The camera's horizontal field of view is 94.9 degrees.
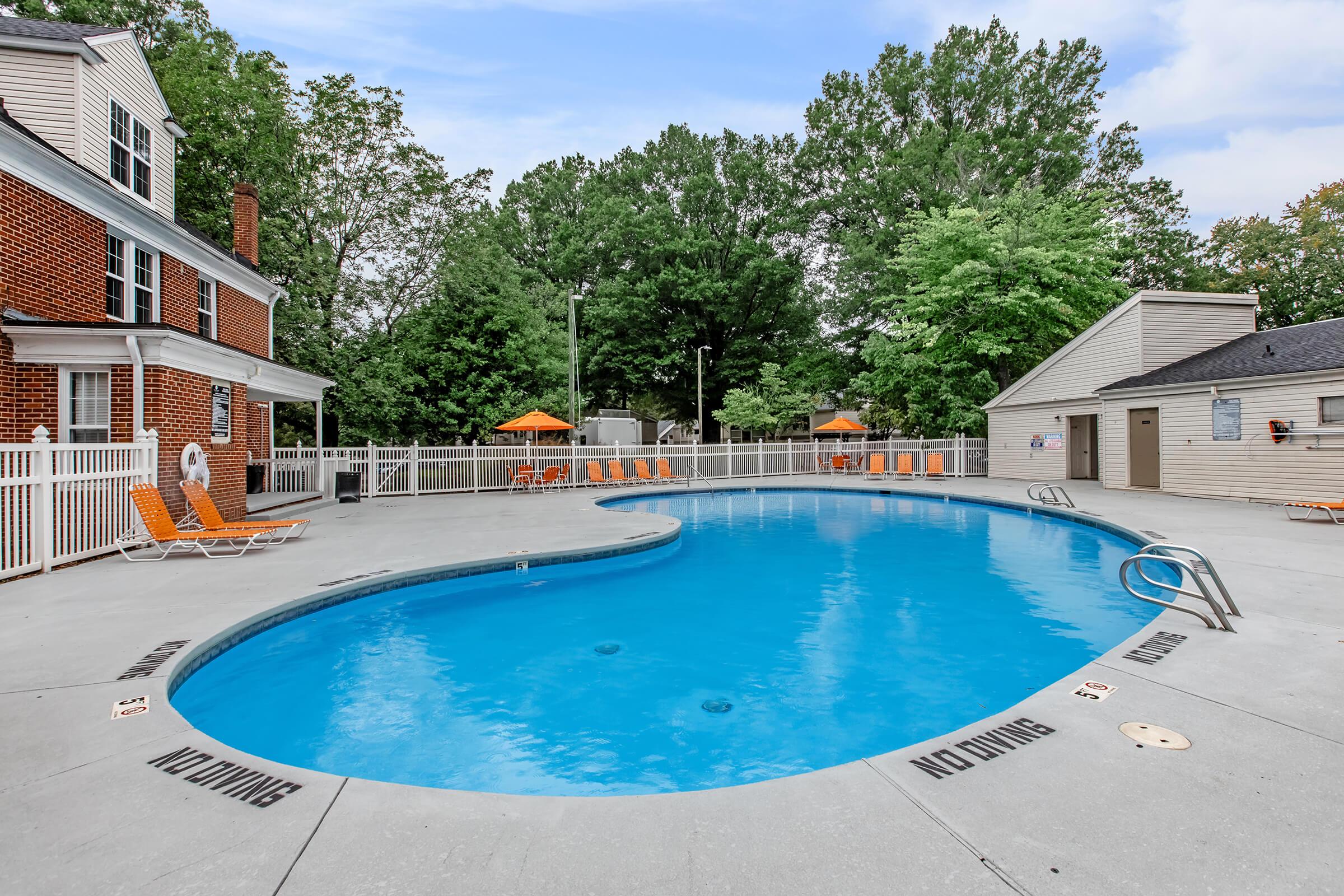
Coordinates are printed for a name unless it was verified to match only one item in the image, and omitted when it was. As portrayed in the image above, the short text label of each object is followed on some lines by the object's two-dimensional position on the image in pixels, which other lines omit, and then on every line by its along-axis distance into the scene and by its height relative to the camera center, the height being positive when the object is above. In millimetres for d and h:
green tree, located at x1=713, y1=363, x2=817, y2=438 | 25000 +1928
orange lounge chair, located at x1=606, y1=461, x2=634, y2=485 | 17688 -550
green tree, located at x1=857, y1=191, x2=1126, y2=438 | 19984 +5119
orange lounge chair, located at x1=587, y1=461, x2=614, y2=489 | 17734 -614
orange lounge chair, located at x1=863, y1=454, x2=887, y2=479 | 19797 -483
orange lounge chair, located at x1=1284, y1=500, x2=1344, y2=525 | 9070 -927
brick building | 7590 +2676
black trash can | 13938 -734
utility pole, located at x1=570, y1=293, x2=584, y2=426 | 18655 +2478
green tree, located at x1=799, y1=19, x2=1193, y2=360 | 27406 +14080
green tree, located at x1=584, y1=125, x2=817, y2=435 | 29203 +8709
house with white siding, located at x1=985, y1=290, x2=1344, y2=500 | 11336 +942
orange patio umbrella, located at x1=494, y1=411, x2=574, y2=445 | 16250 +786
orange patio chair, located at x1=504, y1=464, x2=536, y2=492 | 16297 -672
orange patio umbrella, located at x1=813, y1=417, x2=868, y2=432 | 21609 +839
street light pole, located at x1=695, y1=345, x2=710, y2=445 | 25094 +1934
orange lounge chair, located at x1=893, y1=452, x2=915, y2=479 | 19641 -460
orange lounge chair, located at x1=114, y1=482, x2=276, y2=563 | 6910 -900
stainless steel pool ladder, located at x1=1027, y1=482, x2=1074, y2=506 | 11884 -1021
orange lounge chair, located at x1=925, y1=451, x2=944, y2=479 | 19125 -464
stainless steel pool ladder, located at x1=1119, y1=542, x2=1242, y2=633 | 4043 -906
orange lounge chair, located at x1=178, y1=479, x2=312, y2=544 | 7727 -684
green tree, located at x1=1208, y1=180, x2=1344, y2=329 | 25078 +7836
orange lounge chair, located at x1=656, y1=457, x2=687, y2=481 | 19500 -548
